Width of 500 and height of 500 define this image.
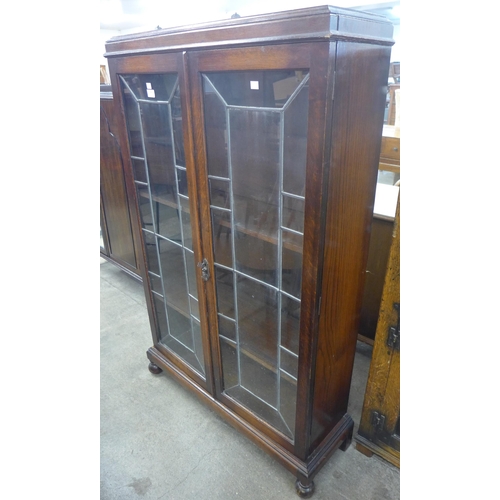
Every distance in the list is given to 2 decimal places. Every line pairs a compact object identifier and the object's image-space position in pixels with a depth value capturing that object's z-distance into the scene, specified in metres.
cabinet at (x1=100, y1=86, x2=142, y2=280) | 1.98
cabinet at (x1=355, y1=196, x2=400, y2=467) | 1.12
